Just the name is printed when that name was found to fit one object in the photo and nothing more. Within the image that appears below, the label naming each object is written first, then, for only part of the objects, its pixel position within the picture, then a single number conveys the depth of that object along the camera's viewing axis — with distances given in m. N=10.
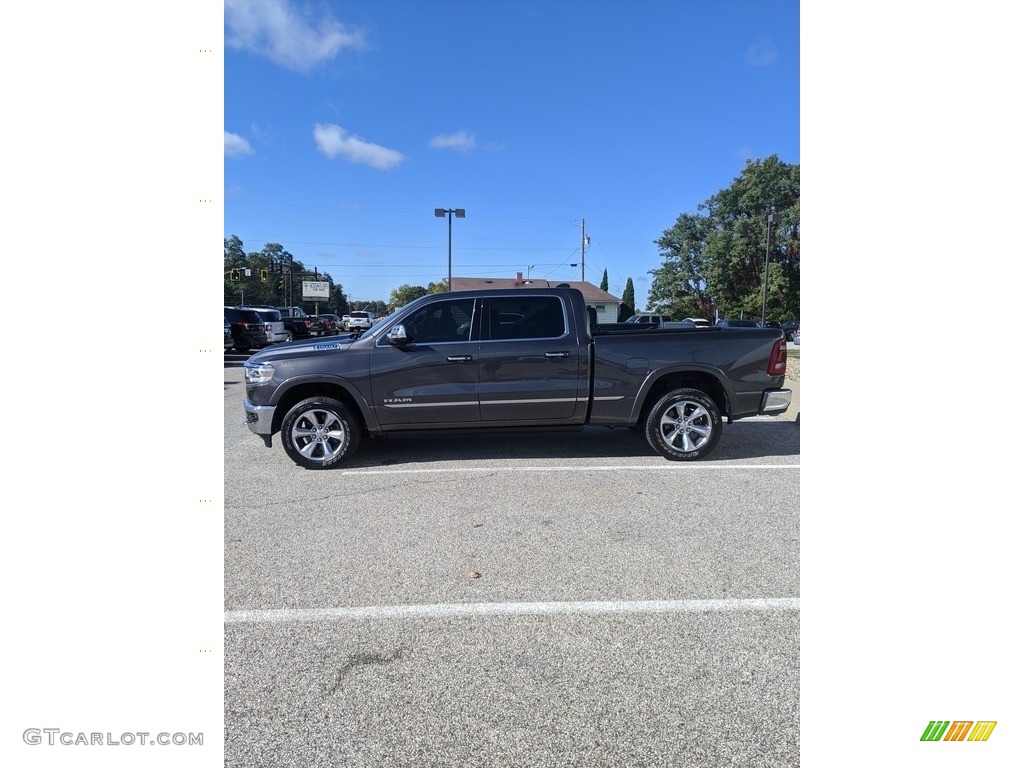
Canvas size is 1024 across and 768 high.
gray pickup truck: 5.80
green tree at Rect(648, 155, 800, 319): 47.12
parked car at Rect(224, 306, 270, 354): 20.91
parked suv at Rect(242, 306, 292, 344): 22.36
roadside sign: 61.91
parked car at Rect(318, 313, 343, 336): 36.61
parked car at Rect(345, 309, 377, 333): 46.50
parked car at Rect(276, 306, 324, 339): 27.42
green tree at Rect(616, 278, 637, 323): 72.79
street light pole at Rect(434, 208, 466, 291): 30.99
